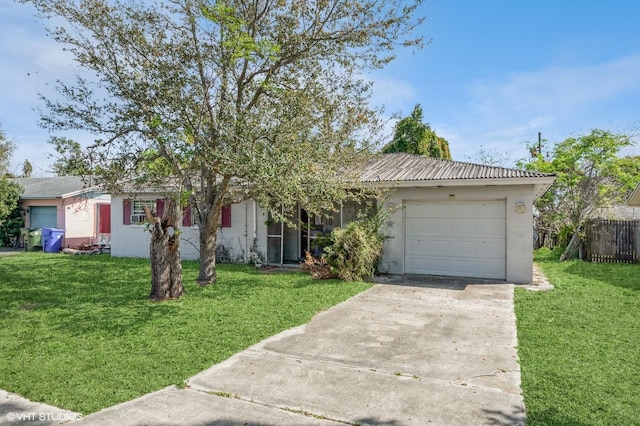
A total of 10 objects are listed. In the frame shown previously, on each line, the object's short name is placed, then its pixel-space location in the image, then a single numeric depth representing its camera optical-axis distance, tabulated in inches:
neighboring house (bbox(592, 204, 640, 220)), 655.1
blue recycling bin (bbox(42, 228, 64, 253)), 713.0
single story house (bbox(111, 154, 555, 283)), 402.0
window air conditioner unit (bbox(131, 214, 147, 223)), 619.5
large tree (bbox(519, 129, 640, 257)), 648.4
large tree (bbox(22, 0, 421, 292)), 298.7
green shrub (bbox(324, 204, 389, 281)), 411.2
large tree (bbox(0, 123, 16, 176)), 1026.1
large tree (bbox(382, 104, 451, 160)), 952.3
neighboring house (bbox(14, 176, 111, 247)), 760.3
